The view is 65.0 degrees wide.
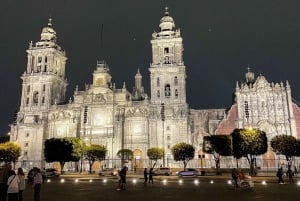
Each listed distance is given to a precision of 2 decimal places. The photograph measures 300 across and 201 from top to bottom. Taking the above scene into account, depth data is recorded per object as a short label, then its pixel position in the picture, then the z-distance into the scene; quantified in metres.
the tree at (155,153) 50.19
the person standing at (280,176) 25.24
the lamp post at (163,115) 57.25
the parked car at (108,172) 39.99
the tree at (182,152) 44.70
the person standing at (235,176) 20.37
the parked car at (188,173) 37.13
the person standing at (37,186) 12.91
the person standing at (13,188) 10.37
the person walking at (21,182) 11.93
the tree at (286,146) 37.47
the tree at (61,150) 41.50
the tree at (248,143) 35.96
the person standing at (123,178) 18.92
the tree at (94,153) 46.46
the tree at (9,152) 49.49
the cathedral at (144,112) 55.17
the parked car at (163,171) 40.66
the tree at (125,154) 51.85
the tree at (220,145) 39.97
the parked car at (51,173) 37.29
